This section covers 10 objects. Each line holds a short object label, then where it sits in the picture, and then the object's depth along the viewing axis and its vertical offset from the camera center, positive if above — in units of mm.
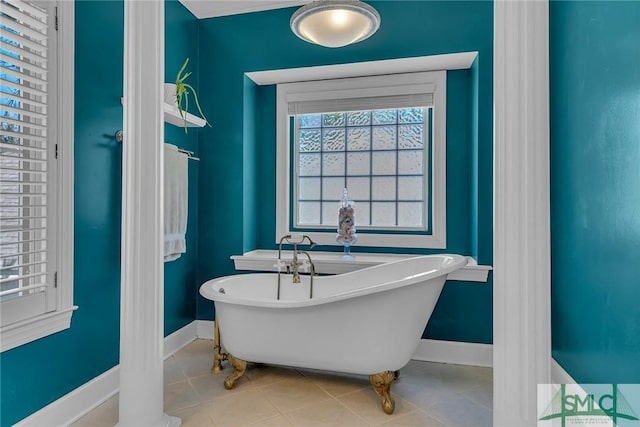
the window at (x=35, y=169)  1522 +197
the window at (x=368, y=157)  2889 +473
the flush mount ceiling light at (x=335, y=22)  1651 +896
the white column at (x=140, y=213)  1704 +2
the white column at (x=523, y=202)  1373 +42
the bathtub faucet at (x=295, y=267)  2541 -370
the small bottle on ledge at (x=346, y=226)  2877 -99
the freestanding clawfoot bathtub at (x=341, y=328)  1928 -622
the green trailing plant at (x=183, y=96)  2510 +836
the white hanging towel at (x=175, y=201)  2461 +83
